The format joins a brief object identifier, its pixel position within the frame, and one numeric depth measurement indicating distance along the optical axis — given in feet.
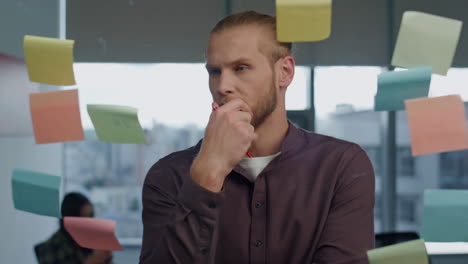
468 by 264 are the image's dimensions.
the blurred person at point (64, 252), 7.66
